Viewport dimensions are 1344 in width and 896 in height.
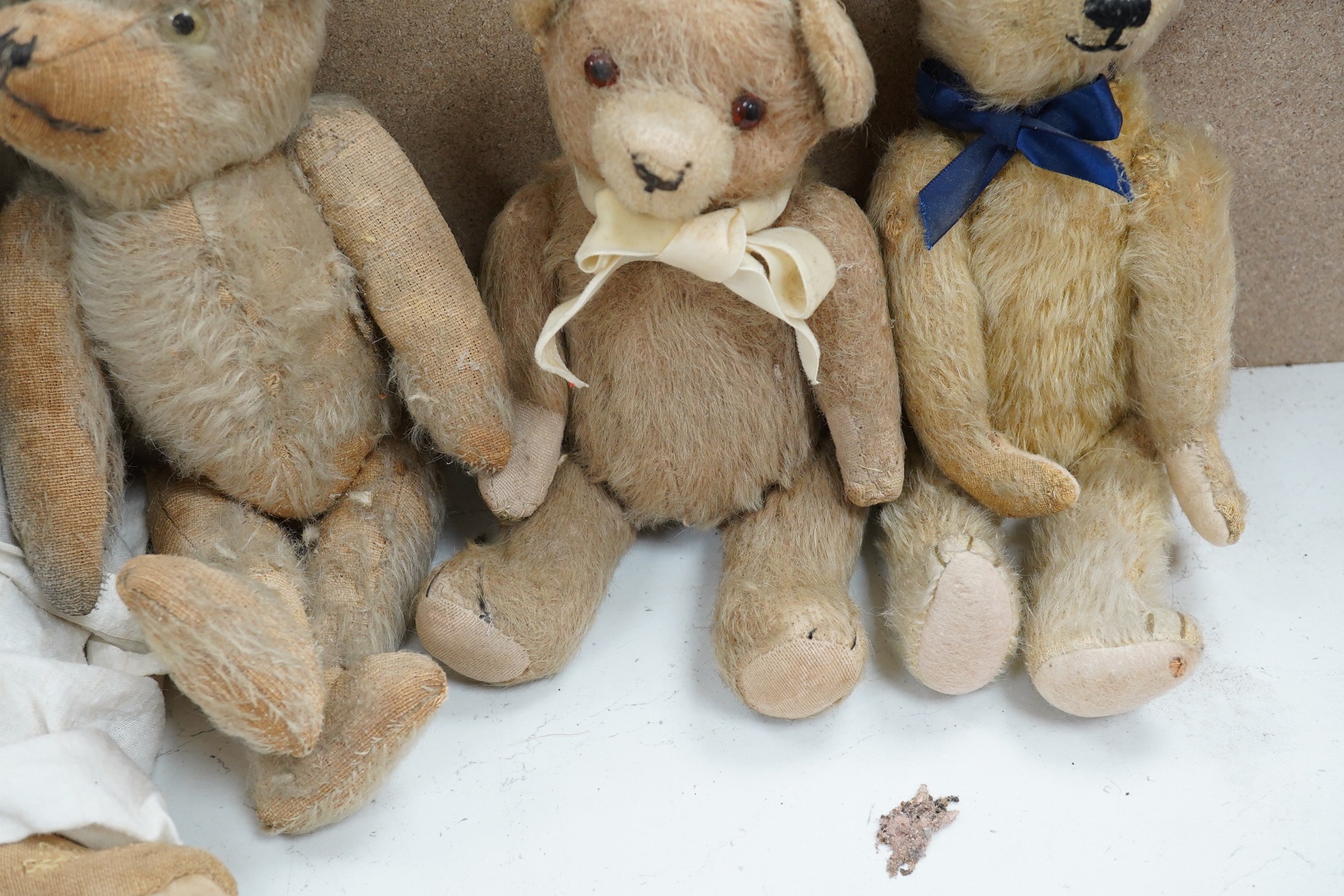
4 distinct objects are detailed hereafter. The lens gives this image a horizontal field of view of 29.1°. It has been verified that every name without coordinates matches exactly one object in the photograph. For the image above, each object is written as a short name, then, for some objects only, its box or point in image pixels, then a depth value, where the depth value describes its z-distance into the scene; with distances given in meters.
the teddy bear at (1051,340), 0.79
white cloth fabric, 0.73
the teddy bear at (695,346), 0.76
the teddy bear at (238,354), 0.74
